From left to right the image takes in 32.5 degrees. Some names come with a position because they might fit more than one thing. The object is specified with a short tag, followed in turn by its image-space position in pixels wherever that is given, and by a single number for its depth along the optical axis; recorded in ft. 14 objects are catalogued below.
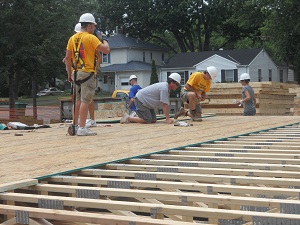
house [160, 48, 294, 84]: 125.70
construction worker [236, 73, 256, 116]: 36.22
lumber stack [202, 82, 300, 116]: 52.29
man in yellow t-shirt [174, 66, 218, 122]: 30.40
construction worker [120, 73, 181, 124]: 27.58
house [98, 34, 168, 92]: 145.59
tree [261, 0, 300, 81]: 90.22
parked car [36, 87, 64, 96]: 192.03
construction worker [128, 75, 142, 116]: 37.24
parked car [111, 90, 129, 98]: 84.41
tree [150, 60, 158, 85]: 129.90
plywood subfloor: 13.67
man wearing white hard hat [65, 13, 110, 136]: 21.43
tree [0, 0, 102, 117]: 76.95
